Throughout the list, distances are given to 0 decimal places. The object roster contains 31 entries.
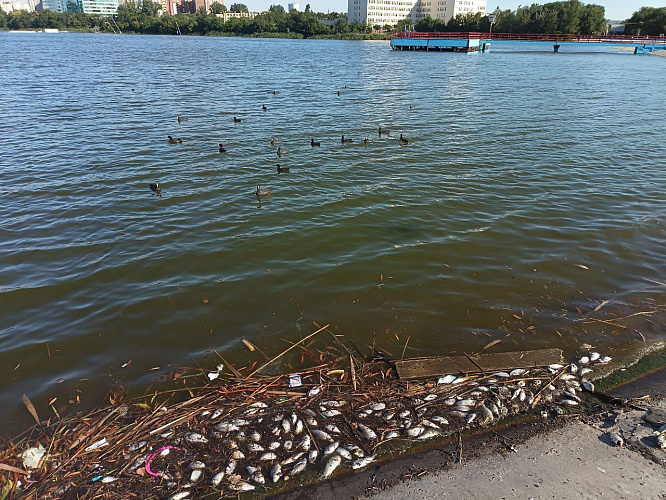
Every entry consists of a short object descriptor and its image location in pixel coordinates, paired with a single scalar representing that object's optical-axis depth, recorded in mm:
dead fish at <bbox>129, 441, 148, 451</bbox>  5511
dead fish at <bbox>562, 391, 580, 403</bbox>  6277
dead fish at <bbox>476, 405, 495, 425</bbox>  5923
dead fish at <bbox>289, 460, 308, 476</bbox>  5195
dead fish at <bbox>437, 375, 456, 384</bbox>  6663
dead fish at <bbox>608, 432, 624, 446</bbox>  5320
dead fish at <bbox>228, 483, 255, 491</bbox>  4996
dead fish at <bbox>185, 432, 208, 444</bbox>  5621
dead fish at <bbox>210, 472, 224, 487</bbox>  5070
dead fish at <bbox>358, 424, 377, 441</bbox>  5660
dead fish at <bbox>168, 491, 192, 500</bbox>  4883
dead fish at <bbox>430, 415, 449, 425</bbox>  5902
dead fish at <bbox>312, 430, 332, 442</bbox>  5658
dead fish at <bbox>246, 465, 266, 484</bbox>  5105
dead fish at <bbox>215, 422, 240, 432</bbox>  5797
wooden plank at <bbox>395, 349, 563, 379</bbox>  6883
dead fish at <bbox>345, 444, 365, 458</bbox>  5414
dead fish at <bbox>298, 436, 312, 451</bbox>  5531
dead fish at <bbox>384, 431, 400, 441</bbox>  5654
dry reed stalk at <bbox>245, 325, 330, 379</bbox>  7076
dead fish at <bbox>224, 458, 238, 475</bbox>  5234
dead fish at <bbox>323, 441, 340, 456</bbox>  5434
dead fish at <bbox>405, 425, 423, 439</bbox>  5684
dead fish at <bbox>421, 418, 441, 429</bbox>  5843
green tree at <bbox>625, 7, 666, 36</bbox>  125188
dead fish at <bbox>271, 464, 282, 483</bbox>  5102
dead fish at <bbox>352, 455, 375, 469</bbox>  5238
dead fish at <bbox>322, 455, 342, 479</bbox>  5141
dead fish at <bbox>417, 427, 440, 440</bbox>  5656
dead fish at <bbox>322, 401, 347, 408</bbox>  6215
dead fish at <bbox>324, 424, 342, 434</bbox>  5777
